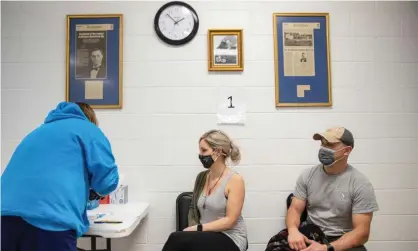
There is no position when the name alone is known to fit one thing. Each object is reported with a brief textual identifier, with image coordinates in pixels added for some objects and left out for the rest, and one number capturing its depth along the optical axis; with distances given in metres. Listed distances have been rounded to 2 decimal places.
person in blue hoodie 1.56
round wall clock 2.79
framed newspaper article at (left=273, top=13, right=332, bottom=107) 2.77
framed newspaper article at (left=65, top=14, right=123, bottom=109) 2.77
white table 1.85
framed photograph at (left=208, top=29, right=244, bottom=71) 2.78
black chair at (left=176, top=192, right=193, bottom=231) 2.58
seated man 2.12
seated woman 2.08
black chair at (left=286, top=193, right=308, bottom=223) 2.47
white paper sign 2.77
